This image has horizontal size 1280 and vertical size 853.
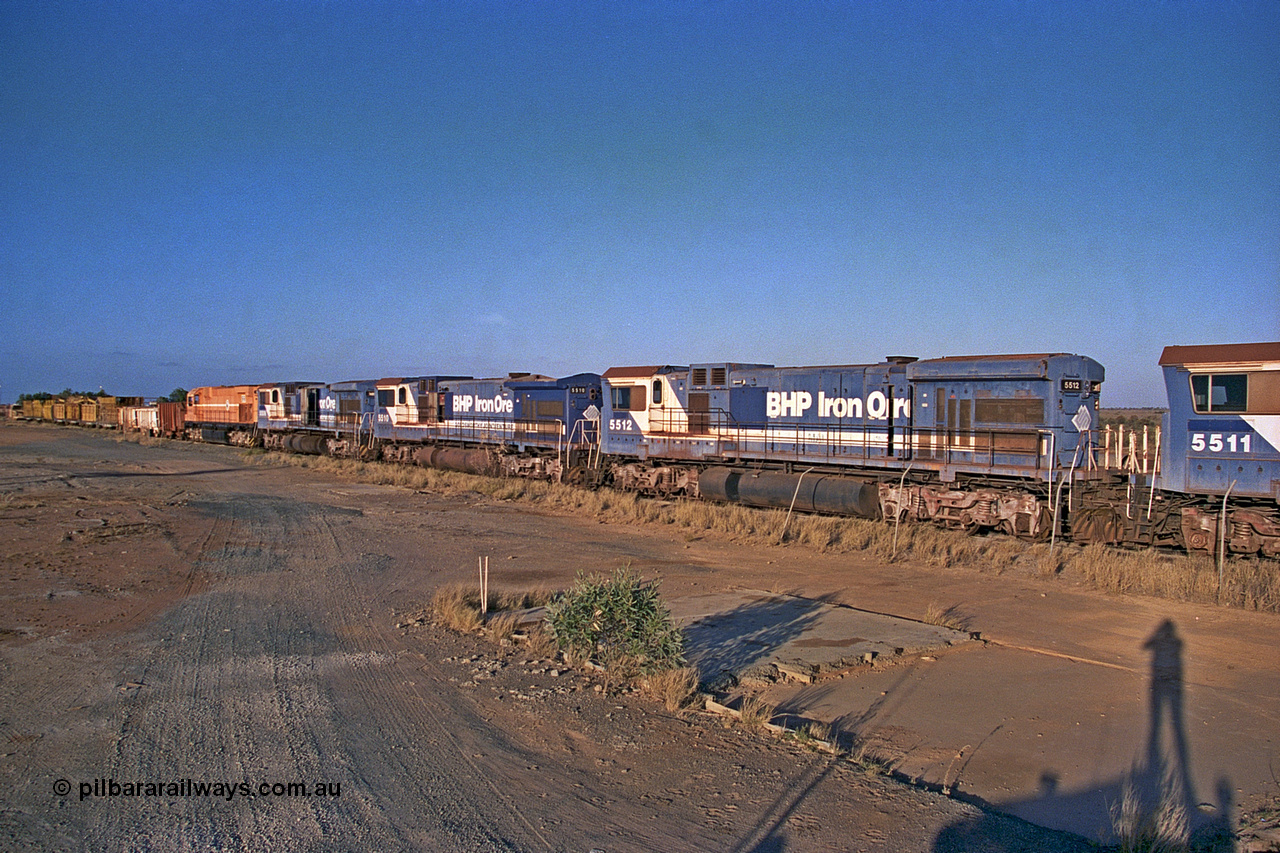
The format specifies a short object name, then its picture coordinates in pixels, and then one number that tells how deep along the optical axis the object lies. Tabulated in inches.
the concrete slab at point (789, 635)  348.5
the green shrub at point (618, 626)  317.1
